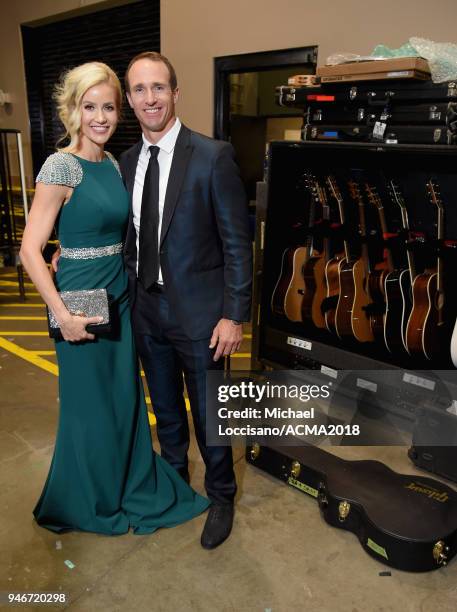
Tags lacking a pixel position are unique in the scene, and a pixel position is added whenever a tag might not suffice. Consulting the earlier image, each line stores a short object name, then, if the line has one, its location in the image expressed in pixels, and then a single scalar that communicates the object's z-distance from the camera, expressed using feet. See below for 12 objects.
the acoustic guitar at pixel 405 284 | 8.52
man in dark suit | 5.62
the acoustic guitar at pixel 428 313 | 8.26
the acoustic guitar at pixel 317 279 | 9.42
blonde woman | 5.43
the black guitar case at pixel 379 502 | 6.09
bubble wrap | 7.13
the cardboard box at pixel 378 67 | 7.10
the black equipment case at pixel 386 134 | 7.06
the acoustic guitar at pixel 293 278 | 9.53
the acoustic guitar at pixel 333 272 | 9.23
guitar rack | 8.13
